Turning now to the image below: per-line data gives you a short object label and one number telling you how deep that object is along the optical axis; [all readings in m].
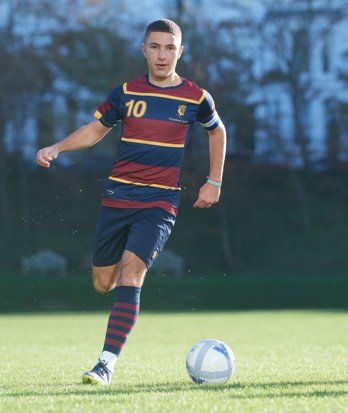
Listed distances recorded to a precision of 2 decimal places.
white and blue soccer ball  13.80
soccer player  14.65
